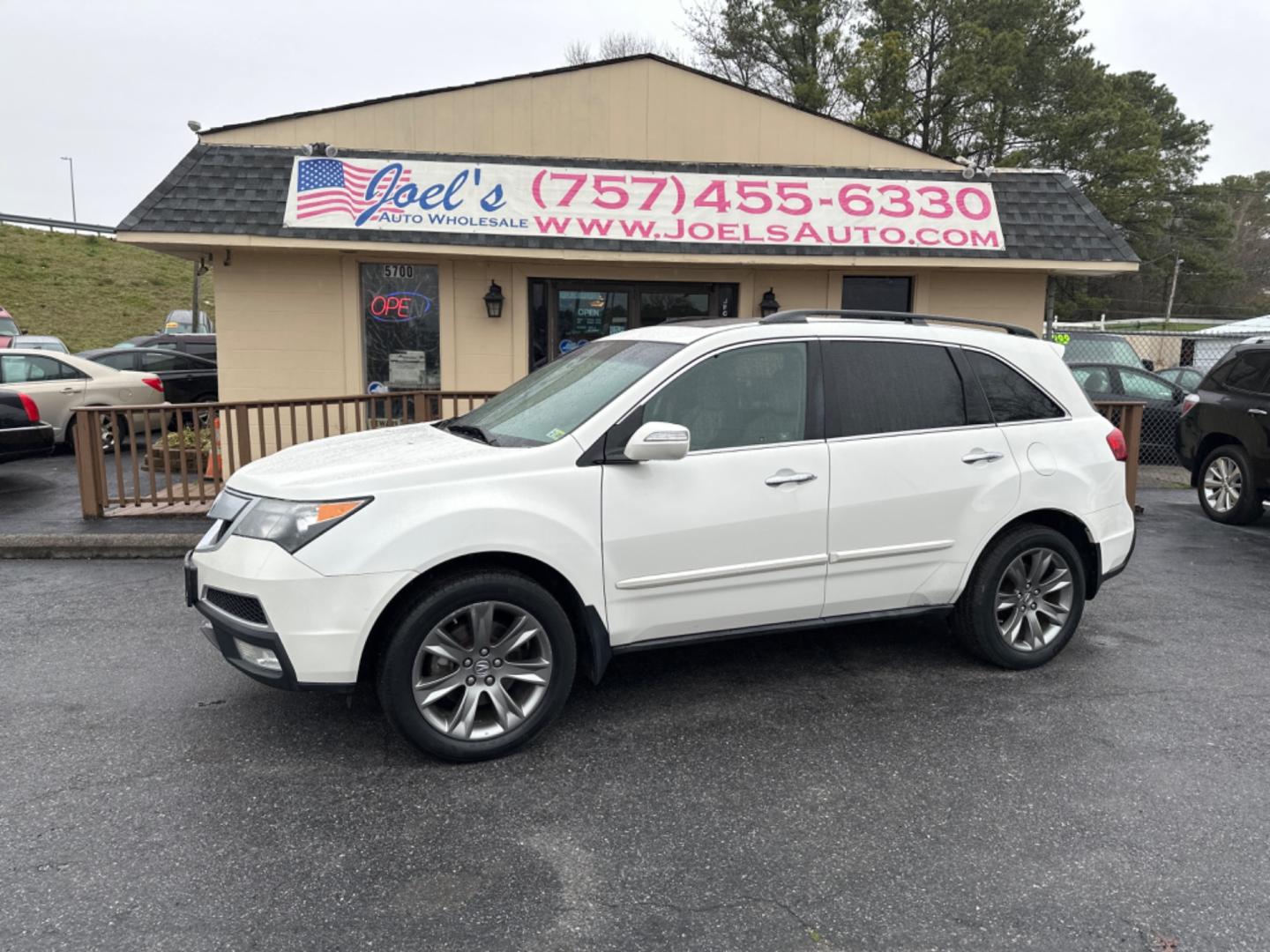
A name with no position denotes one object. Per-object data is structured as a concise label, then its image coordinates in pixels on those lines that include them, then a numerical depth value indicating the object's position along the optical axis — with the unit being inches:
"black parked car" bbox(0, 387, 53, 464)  356.8
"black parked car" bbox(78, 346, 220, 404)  602.5
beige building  370.3
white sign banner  369.7
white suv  136.5
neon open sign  397.4
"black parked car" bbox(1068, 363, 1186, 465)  479.5
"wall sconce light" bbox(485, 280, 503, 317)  394.9
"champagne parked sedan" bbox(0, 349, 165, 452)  491.8
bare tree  1610.2
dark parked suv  335.9
